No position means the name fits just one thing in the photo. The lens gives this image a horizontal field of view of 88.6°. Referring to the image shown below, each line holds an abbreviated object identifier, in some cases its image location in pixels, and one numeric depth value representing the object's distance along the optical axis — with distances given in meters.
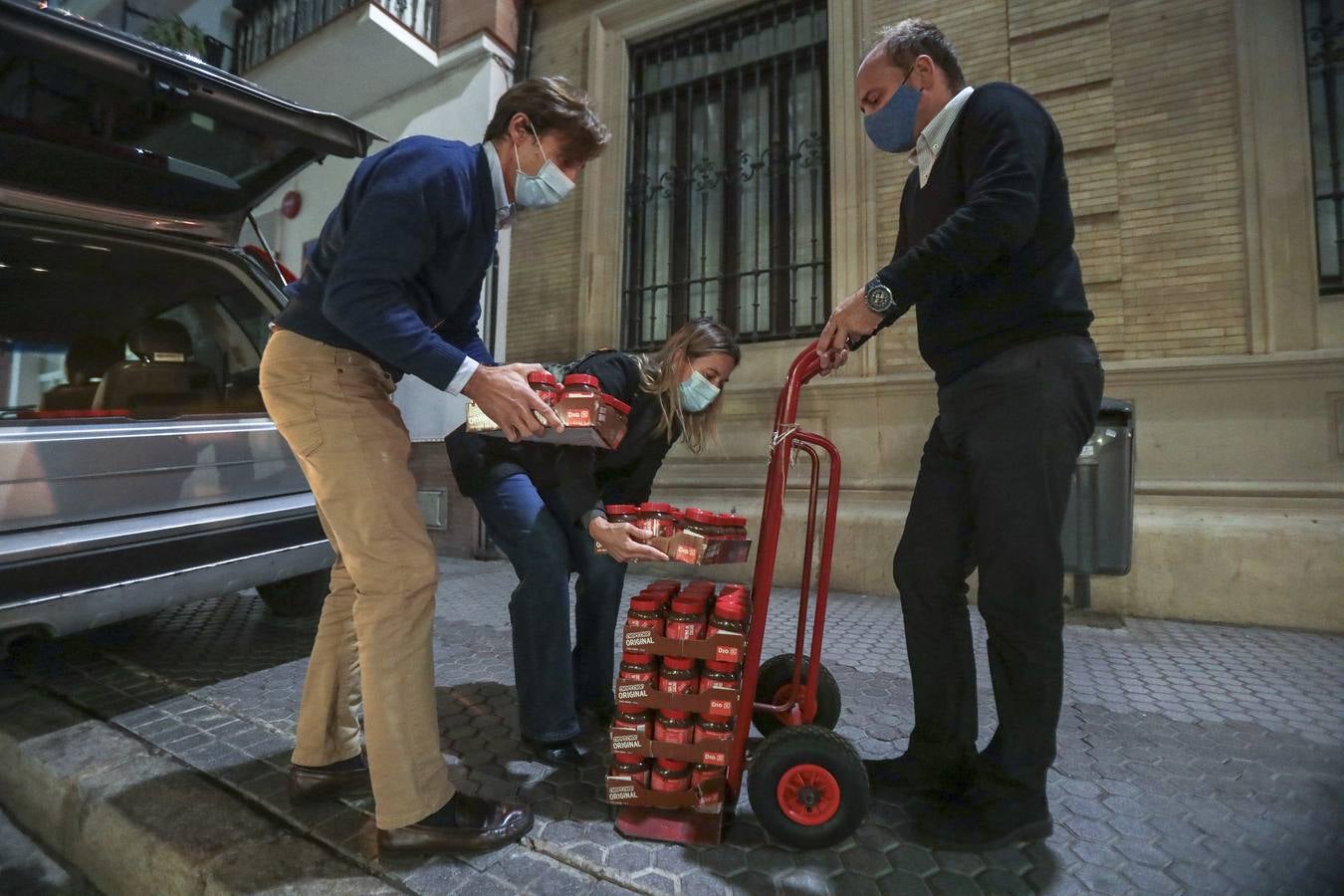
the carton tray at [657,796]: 1.65
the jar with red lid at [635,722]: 1.68
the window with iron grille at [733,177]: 5.88
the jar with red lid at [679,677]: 1.68
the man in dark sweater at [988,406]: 1.58
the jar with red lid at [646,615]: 1.71
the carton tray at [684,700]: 1.65
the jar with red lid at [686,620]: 1.68
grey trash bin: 3.56
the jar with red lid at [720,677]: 1.66
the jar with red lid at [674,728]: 1.66
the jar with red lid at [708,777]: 1.64
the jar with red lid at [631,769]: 1.69
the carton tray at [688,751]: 1.63
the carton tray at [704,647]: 1.66
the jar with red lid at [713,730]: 1.65
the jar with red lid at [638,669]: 1.70
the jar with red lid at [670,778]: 1.66
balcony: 7.24
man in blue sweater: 1.43
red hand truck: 1.56
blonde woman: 2.05
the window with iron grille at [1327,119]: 4.12
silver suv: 2.29
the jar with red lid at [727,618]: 1.68
